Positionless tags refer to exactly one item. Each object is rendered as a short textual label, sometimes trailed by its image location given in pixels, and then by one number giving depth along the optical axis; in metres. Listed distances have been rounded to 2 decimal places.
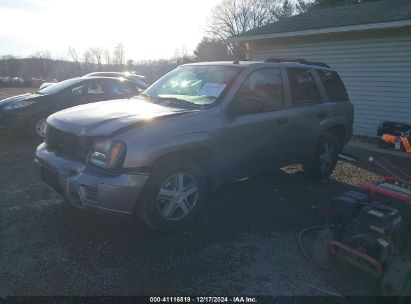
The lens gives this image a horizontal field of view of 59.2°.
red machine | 2.85
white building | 9.56
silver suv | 3.39
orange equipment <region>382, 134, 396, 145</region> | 8.85
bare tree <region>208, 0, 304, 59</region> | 45.16
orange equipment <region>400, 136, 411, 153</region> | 8.53
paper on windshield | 4.24
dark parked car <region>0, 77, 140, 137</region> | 8.01
